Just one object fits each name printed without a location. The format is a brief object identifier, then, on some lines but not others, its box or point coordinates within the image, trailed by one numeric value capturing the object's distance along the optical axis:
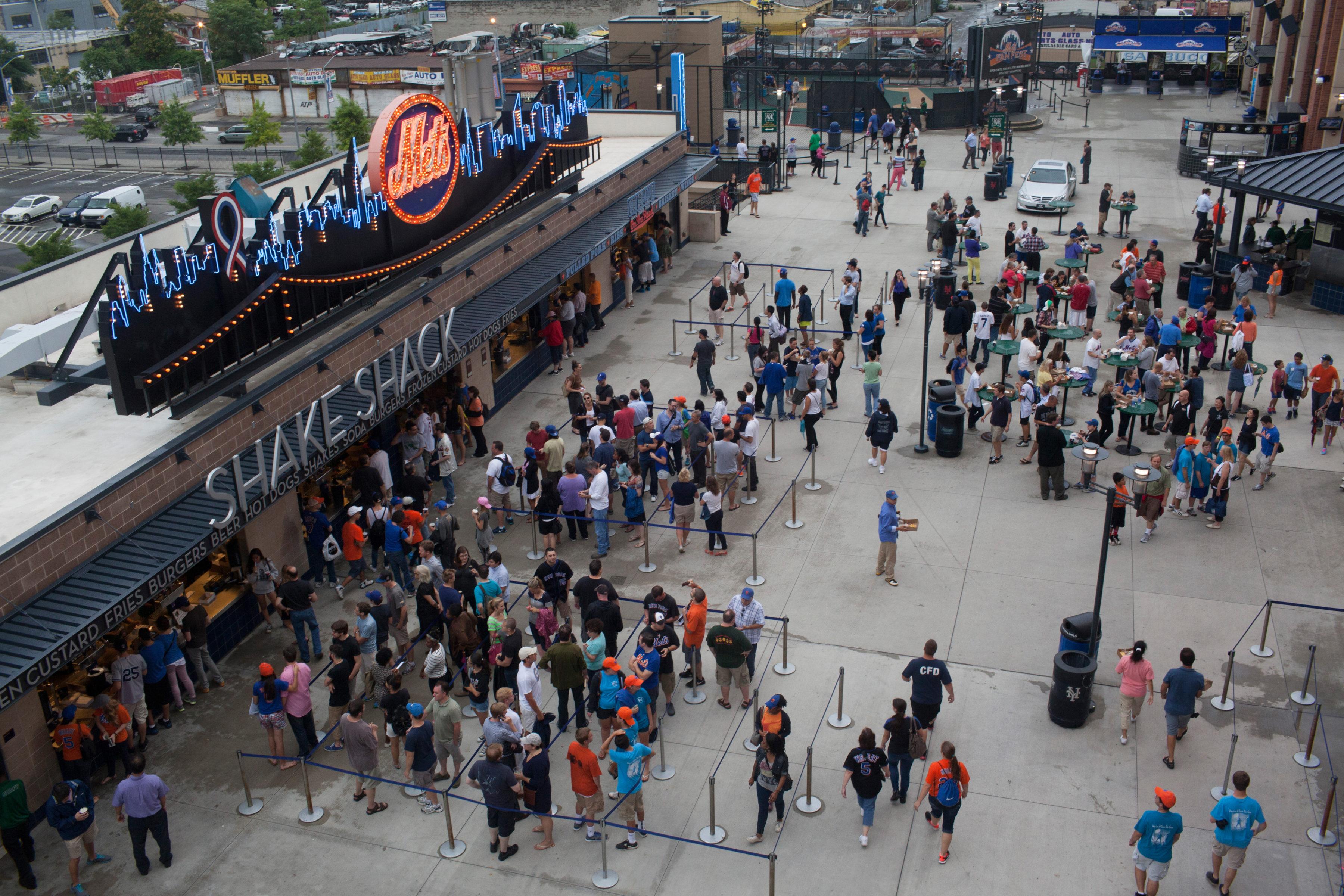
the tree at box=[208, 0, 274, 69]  110.38
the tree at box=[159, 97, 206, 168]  69.62
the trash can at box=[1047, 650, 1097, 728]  13.87
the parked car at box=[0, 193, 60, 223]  55.12
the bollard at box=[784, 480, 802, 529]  19.00
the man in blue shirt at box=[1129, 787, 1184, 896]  11.01
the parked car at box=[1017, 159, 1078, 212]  37.22
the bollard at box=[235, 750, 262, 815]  13.41
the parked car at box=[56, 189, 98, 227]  54.06
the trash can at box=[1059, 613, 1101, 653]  14.55
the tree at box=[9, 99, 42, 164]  70.06
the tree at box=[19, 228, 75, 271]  38.56
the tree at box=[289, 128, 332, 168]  56.34
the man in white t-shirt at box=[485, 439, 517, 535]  19.08
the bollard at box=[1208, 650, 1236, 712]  14.46
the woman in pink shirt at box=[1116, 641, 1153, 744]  13.62
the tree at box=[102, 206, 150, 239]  44.91
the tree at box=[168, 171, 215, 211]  49.69
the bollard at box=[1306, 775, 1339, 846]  12.16
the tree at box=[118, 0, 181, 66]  110.69
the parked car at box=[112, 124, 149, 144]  78.69
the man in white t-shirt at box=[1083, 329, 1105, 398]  23.14
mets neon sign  19.28
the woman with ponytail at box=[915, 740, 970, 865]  11.86
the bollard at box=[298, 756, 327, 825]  13.20
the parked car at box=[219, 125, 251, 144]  76.31
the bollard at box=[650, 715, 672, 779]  13.72
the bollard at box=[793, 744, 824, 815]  12.97
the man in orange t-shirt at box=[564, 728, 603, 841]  12.16
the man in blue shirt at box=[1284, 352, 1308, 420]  21.94
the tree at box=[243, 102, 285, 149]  65.31
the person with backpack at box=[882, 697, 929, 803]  12.53
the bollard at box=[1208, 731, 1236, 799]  12.86
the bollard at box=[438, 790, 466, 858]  12.66
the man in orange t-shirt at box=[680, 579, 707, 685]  14.63
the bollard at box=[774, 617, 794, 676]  15.46
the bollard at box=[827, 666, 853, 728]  14.32
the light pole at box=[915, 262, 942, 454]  20.83
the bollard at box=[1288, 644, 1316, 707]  14.45
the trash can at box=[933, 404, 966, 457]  21.30
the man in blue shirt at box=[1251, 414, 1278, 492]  19.48
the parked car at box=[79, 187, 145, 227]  53.47
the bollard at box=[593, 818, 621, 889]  12.16
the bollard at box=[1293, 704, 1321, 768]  13.34
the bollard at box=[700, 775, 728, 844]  12.62
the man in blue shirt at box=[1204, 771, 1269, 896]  11.19
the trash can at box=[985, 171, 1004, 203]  39.47
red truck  91.81
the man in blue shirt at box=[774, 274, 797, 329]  27.02
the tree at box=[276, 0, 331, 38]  117.06
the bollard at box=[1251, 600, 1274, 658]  15.44
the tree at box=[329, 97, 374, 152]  65.12
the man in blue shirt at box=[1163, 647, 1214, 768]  13.26
